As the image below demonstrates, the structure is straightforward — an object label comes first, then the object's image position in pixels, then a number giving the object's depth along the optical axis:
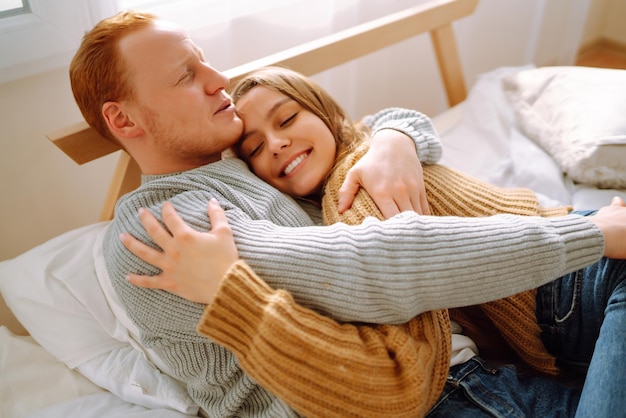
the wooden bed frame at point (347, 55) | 1.13
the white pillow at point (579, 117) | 1.30
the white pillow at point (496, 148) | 1.37
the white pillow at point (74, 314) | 1.06
